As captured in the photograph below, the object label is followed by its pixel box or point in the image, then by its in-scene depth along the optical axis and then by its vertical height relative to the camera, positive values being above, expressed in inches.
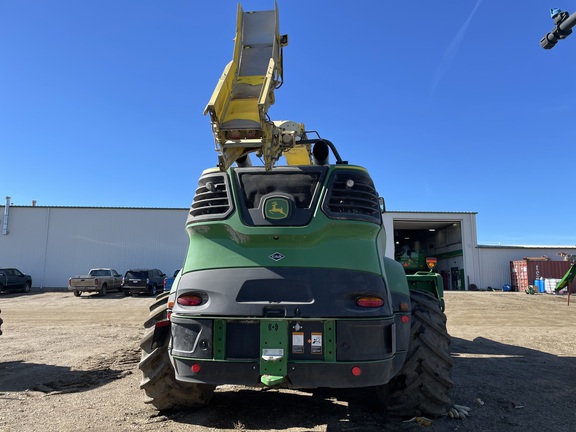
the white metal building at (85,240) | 1235.2 +112.5
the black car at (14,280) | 1037.2 -5.7
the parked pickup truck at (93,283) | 979.3 -9.5
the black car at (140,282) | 984.3 -5.8
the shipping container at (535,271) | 1280.8 +41.0
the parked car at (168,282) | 707.8 -3.7
